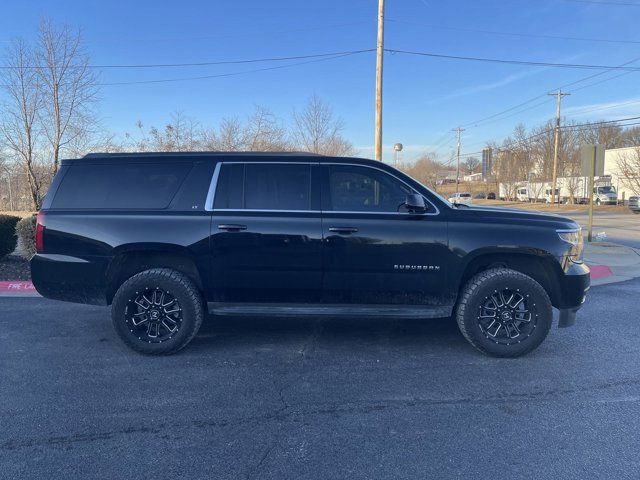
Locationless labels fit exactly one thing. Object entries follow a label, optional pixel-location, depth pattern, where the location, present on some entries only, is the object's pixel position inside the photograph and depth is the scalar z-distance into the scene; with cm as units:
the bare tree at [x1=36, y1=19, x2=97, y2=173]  1485
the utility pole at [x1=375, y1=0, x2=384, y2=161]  1424
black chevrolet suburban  440
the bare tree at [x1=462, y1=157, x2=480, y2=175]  11781
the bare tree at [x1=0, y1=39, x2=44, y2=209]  1509
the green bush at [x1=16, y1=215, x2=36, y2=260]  869
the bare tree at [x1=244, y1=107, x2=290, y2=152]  2067
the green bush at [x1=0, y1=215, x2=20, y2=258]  849
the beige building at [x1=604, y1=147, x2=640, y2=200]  3864
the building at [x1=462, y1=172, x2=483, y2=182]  11250
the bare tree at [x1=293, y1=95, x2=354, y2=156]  2269
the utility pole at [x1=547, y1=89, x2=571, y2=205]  4266
